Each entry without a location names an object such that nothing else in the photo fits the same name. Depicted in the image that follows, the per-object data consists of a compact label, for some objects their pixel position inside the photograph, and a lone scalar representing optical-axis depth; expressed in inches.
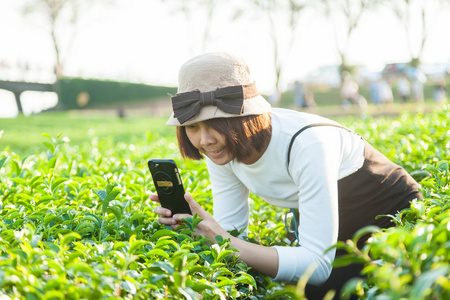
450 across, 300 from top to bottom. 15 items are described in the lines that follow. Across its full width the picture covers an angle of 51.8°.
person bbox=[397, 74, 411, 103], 764.0
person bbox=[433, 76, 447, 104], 774.9
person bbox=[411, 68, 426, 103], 765.7
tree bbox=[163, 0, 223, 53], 1110.4
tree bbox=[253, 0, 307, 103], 1098.1
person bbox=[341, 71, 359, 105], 814.5
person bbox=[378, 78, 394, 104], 753.0
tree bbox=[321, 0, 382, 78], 1101.1
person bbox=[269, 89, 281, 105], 1074.7
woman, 75.9
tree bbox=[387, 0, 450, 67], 1114.7
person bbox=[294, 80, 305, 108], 858.8
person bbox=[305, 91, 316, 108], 868.2
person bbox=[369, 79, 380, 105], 765.7
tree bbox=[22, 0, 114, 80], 1141.1
